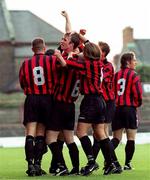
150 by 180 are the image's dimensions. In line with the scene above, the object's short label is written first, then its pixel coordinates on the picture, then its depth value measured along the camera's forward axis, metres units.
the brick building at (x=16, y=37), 76.50
